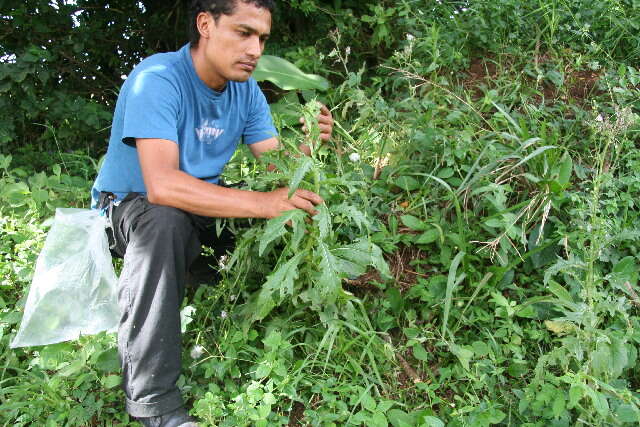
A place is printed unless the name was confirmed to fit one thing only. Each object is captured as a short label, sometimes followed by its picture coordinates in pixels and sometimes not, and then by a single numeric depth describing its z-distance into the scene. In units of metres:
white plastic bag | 2.32
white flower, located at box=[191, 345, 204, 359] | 2.34
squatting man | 2.13
